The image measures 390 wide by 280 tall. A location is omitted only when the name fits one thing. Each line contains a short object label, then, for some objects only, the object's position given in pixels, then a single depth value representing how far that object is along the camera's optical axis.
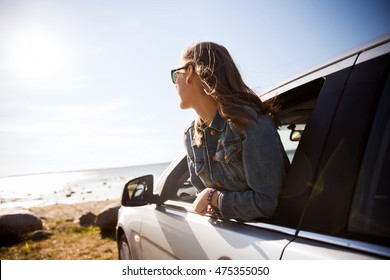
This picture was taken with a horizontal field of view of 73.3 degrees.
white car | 0.93
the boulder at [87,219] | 9.59
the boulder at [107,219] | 8.14
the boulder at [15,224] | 7.68
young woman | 1.30
